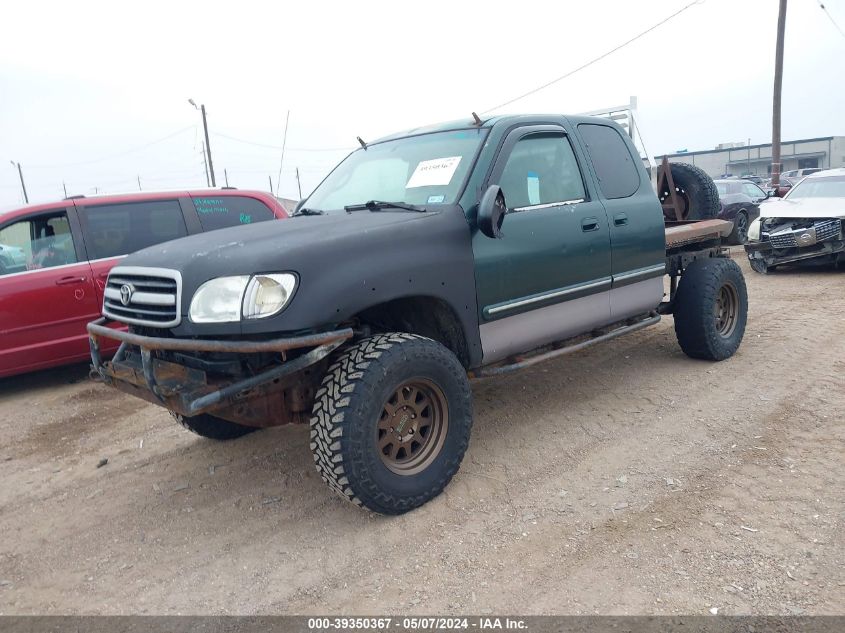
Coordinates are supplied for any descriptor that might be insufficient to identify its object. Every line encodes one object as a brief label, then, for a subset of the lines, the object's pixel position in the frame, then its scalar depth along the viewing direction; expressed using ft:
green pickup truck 9.73
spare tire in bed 20.15
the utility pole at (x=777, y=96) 62.18
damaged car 30.94
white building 205.26
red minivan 18.86
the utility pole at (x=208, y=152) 101.55
